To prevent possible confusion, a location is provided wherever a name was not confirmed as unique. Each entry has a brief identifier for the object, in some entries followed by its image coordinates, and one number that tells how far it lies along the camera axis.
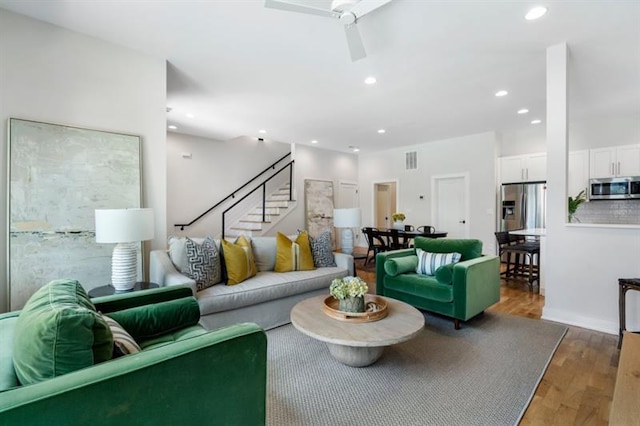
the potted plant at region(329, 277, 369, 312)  2.29
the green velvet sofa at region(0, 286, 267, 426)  0.87
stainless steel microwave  4.91
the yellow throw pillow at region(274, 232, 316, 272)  3.54
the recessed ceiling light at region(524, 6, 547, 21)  2.50
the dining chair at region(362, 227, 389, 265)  6.15
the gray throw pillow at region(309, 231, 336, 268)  3.76
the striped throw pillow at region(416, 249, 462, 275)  3.33
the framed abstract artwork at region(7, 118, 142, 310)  2.52
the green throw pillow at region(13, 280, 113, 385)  0.99
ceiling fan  2.17
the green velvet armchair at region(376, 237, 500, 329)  2.92
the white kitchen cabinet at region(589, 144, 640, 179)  5.02
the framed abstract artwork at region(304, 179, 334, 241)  7.72
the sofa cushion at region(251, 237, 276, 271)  3.56
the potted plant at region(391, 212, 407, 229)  6.39
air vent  7.79
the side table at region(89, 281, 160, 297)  2.39
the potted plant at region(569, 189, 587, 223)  4.62
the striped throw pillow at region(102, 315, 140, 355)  1.29
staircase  6.73
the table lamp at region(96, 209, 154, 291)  2.33
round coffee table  1.95
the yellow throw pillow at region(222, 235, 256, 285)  3.04
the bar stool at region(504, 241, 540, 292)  4.44
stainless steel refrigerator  5.73
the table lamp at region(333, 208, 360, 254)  4.34
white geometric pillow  2.82
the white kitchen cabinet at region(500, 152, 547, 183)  5.84
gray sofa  2.67
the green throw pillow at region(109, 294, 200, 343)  1.76
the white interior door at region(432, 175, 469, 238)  6.95
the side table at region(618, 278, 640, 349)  2.66
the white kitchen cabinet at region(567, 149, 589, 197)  5.41
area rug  1.81
